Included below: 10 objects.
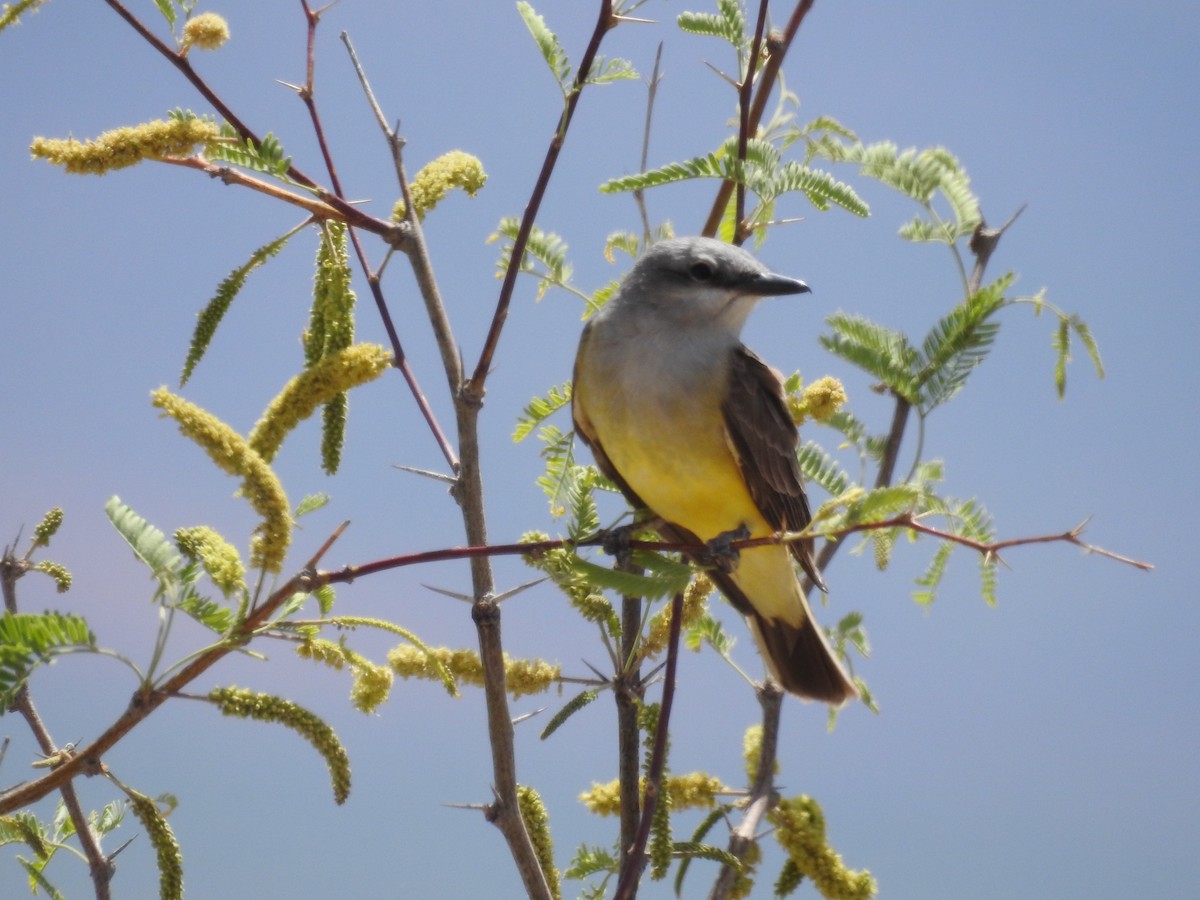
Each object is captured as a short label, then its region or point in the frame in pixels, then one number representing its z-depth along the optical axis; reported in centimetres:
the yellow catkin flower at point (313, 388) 554
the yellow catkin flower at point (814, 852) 748
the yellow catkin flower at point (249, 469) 505
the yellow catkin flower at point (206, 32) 707
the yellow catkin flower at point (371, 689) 654
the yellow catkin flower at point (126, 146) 643
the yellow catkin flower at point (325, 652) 608
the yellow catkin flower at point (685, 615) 785
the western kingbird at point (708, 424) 880
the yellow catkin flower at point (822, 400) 810
